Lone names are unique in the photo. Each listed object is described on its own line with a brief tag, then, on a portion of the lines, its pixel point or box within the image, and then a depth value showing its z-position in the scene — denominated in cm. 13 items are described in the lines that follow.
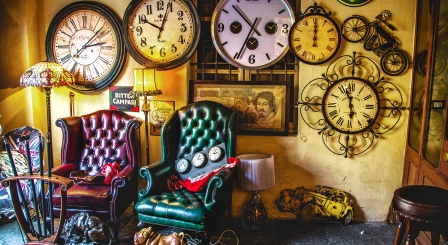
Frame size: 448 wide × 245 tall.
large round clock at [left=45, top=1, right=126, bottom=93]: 367
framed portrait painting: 352
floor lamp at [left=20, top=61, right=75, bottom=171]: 323
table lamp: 310
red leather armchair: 302
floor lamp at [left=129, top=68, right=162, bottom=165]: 335
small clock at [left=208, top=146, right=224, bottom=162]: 322
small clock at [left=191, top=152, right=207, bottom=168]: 326
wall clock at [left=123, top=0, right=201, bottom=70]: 354
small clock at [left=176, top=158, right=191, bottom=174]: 329
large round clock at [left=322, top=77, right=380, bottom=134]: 336
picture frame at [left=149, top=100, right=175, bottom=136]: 369
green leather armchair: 275
